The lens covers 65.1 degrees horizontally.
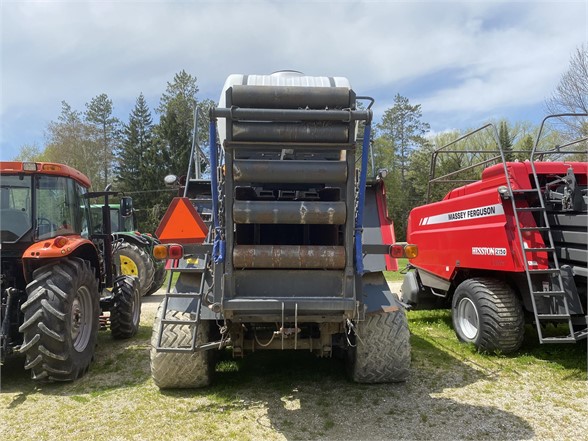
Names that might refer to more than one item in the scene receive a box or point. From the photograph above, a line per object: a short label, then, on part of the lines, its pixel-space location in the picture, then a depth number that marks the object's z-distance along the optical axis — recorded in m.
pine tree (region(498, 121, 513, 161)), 29.55
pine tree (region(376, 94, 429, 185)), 37.06
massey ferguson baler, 4.70
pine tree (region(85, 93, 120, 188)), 35.47
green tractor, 10.12
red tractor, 4.28
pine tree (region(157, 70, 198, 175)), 34.38
